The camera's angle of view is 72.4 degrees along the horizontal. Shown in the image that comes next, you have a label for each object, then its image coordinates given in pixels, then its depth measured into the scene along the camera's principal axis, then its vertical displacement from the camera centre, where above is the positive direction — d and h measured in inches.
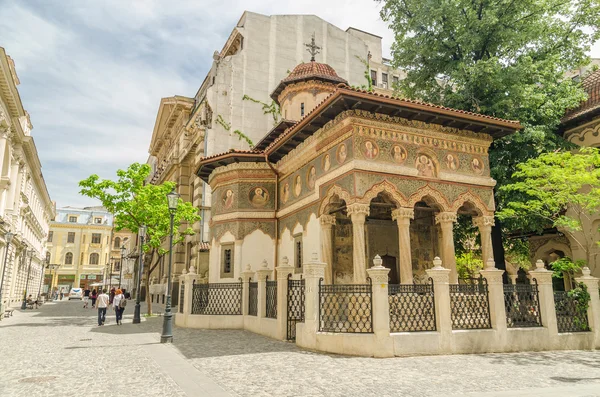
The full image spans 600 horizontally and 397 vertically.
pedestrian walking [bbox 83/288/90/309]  1254.7 -37.9
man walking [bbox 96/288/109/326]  668.4 -34.2
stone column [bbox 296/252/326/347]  405.4 -17.7
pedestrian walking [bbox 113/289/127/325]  685.9 -32.1
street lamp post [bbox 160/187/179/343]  472.7 -44.9
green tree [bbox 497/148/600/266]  478.2 +122.4
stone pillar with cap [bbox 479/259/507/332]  412.8 -15.1
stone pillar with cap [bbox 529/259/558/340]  430.3 -14.7
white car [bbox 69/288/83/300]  2075.5 -46.7
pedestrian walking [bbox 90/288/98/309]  1291.8 -42.9
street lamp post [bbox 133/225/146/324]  722.8 +5.0
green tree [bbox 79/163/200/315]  805.2 +160.7
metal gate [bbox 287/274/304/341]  464.1 -24.1
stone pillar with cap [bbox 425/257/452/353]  391.5 -19.1
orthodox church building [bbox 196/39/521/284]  491.8 +133.3
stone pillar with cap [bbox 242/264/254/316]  583.2 -3.2
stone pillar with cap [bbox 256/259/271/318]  535.5 -4.2
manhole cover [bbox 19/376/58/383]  283.2 -65.2
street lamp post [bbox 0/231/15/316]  815.7 +91.2
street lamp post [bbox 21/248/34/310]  1256.3 +91.4
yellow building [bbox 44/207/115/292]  2559.1 +227.6
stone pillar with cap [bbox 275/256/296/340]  475.5 -11.8
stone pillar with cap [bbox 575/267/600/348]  445.1 -20.4
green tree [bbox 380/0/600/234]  634.8 +378.9
